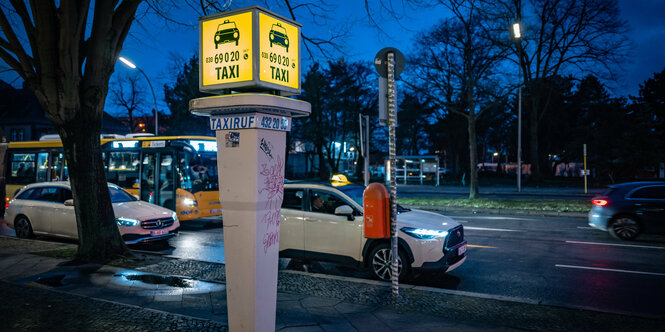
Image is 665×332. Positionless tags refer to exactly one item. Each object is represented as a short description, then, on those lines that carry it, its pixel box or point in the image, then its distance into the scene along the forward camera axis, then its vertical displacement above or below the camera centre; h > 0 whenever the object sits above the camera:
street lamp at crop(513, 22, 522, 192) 17.24 +4.89
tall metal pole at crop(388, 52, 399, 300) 5.75 +0.12
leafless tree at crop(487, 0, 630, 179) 31.70 +10.01
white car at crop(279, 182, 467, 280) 7.15 -1.08
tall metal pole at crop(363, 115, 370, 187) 14.68 +1.07
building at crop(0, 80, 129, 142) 51.12 +6.65
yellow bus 14.19 +0.11
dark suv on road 10.73 -1.00
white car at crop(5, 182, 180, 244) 10.45 -1.04
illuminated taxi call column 3.58 +0.27
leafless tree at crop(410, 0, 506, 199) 19.85 +4.89
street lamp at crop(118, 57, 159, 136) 20.73 +5.30
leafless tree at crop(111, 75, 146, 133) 47.78 +8.05
